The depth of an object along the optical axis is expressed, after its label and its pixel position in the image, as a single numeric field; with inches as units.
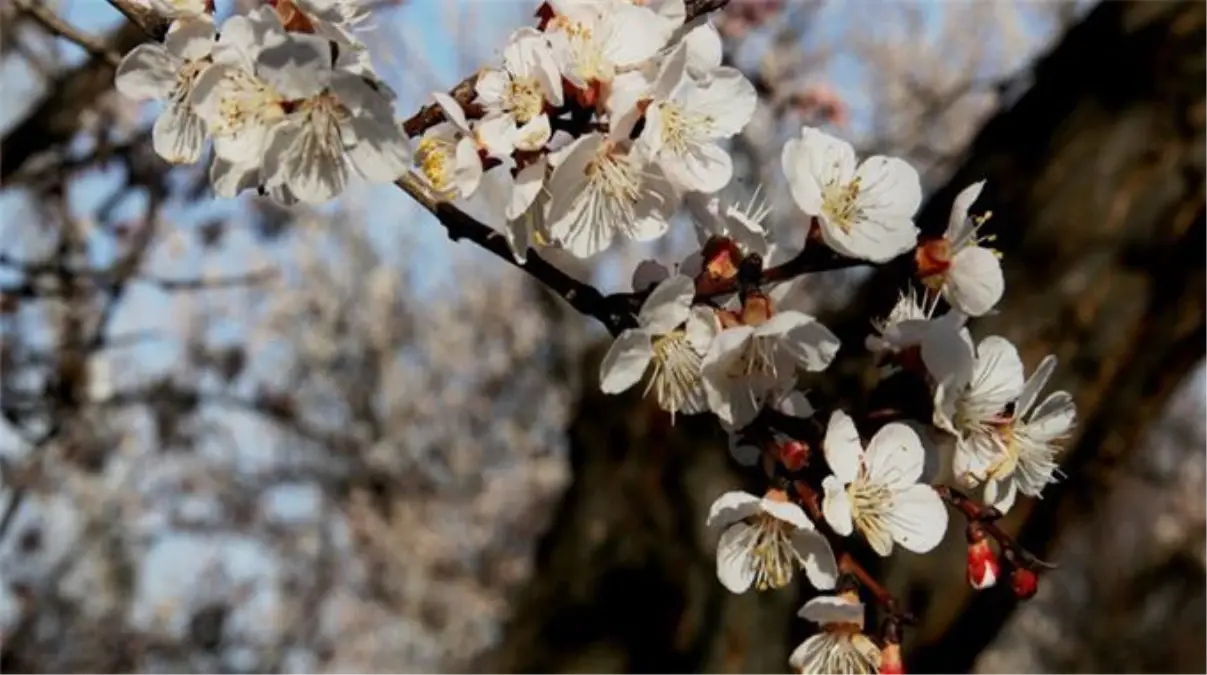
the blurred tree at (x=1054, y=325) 57.5
